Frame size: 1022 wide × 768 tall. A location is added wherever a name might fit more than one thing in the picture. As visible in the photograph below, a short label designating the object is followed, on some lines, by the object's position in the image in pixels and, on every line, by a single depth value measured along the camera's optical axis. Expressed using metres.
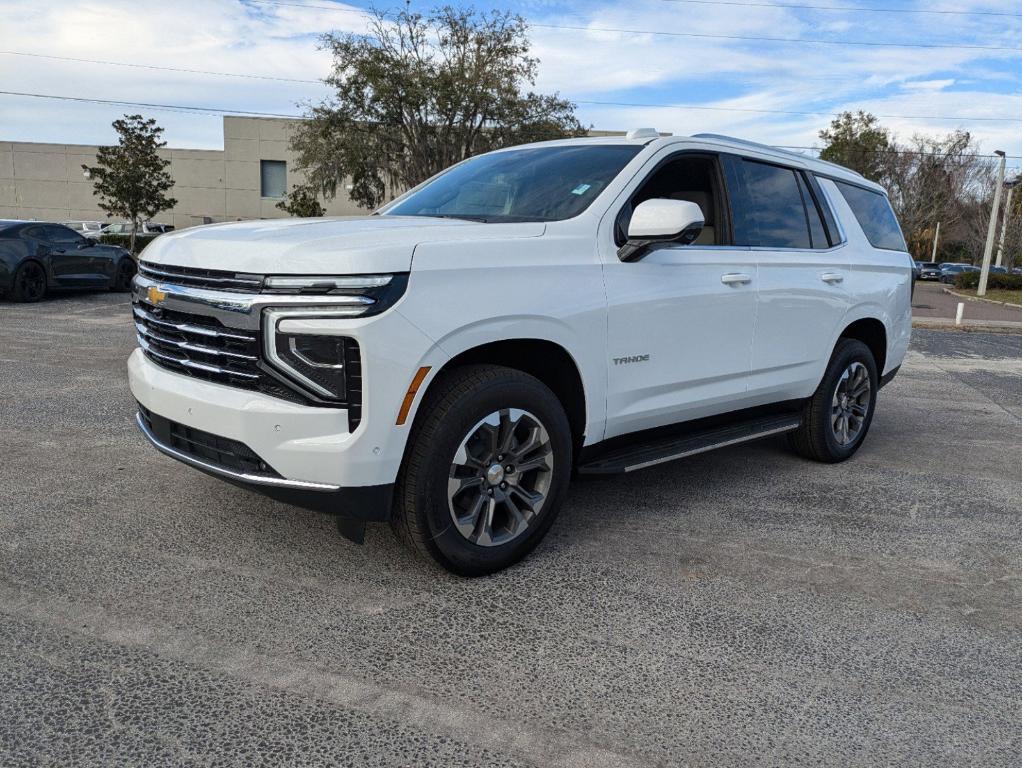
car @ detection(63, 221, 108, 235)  44.24
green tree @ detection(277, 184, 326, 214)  42.91
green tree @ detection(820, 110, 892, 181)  52.62
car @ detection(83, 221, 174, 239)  45.00
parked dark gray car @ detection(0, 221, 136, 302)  13.89
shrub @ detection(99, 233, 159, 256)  43.62
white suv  2.92
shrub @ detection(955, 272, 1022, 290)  38.75
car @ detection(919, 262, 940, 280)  55.22
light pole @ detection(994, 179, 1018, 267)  42.31
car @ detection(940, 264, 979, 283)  53.09
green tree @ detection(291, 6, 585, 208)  33.66
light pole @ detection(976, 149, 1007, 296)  31.98
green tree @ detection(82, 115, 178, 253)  37.84
